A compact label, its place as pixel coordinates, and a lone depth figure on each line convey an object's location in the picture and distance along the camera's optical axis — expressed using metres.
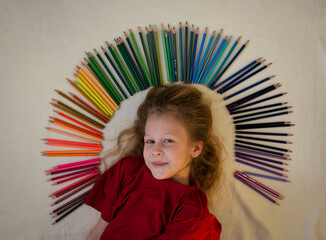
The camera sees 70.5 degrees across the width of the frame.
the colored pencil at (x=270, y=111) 1.15
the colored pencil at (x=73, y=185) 1.17
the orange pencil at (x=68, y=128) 1.14
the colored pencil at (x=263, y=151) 1.18
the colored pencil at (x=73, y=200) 1.17
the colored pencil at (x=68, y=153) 1.16
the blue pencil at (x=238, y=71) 1.15
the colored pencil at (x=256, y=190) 1.21
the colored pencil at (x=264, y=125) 1.14
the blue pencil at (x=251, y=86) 1.15
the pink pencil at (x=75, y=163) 1.16
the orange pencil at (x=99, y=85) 1.13
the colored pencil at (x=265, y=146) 1.17
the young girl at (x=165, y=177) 0.97
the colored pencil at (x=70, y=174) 1.17
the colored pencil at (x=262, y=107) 1.15
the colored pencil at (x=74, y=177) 1.17
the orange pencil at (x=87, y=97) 1.14
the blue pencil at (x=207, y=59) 1.14
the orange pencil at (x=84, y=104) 1.14
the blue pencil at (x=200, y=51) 1.12
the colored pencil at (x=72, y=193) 1.17
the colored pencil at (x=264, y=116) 1.16
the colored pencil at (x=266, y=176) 1.18
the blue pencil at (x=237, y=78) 1.15
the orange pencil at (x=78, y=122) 1.14
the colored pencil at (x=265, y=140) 1.16
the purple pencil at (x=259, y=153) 1.17
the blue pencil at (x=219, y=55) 1.13
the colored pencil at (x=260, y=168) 1.19
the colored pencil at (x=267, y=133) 1.16
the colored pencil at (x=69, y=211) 1.18
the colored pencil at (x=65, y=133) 1.16
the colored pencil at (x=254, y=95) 1.14
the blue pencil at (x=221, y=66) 1.14
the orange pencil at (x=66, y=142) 1.15
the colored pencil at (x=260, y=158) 1.18
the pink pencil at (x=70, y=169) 1.16
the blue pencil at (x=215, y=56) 1.13
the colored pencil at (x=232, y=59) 1.14
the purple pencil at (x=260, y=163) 1.18
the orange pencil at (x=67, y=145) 1.16
